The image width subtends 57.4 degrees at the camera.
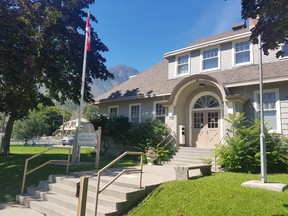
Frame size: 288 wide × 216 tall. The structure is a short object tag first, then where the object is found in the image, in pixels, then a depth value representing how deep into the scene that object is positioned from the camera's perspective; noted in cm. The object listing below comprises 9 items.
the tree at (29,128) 4425
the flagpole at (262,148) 796
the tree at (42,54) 1275
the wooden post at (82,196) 543
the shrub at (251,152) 1091
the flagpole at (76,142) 1229
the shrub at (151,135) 1485
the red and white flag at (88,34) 1362
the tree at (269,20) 490
